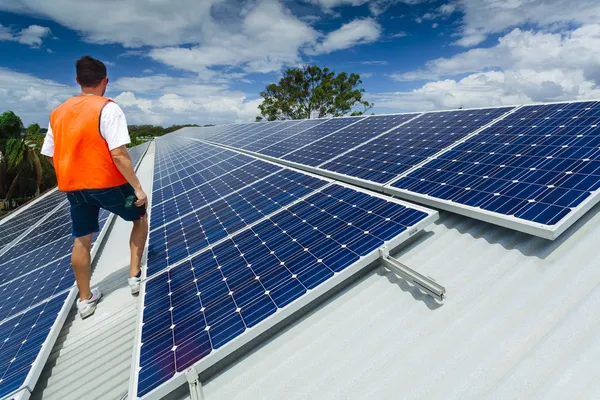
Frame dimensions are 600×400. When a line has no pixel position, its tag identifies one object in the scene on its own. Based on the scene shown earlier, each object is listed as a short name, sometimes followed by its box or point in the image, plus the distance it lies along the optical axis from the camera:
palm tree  25.38
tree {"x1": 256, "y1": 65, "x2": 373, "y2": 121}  58.31
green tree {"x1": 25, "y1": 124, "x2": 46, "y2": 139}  33.14
